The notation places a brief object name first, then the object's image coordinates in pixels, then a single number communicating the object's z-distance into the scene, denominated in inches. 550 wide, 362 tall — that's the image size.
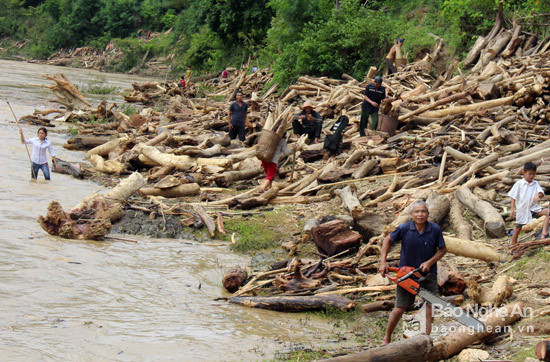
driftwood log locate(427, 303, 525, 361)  203.2
